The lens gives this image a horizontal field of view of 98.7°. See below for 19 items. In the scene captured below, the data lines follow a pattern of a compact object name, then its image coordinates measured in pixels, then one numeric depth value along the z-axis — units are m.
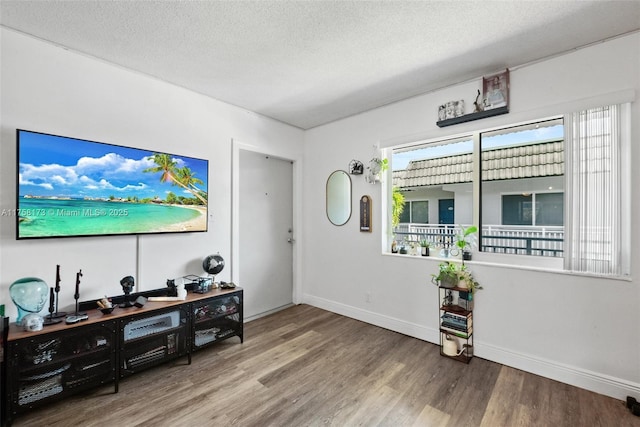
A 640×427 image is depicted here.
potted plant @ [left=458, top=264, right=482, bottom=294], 2.52
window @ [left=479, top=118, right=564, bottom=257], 2.37
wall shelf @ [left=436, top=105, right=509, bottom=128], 2.45
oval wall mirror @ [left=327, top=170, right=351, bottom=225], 3.63
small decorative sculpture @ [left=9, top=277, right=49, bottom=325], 1.85
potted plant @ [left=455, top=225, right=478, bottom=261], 2.53
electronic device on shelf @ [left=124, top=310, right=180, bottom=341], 2.15
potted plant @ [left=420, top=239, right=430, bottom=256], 2.99
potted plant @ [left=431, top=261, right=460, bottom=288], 2.54
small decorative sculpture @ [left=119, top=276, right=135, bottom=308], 2.25
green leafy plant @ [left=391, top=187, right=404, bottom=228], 3.28
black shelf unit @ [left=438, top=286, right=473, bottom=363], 2.50
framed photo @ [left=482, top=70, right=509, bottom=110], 2.44
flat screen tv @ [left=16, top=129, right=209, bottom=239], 1.96
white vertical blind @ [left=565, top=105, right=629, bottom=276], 1.98
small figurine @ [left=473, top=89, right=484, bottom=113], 2.58
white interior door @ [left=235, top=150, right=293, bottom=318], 3.47
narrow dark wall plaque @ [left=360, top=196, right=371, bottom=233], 3.37
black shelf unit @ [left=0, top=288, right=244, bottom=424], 1.70
